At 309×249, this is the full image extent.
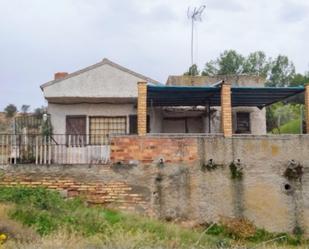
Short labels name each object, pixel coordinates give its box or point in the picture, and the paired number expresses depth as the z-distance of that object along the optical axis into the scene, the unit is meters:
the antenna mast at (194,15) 20.06
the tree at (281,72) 63.62
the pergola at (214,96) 15.53
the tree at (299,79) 54.27
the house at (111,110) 18.56
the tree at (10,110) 36.99
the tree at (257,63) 61.73
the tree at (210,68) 56.66
